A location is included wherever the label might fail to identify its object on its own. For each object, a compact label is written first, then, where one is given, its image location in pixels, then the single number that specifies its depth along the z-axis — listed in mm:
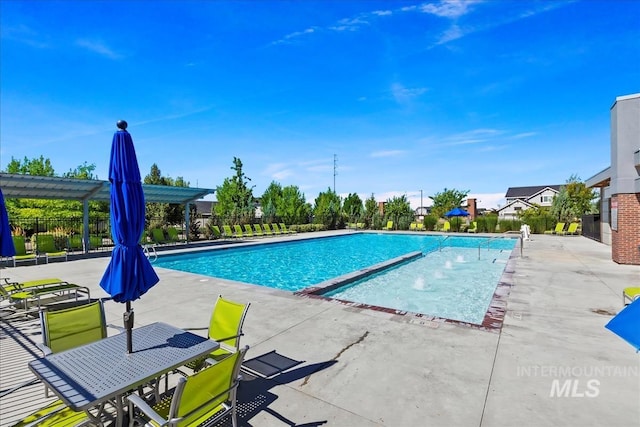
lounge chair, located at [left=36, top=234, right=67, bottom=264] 11984
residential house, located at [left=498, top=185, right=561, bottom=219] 53656
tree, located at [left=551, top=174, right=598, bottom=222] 23672
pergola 11391
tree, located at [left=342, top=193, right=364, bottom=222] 34434
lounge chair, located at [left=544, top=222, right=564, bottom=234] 21453
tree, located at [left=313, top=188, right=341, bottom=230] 28984
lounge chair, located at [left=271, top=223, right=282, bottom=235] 23481
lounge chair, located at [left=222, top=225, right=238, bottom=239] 20844
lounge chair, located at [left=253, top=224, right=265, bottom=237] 21975
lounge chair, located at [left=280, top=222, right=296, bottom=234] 23922
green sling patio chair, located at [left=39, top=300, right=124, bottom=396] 2987
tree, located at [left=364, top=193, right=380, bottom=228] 28828
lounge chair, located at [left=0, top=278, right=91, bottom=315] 5566
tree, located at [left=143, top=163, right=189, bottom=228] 20531
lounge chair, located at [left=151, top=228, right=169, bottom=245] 16469
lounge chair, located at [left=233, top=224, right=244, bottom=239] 20875
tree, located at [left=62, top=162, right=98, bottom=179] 34325
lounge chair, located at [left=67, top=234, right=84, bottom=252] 13922
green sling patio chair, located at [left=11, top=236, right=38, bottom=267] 10906
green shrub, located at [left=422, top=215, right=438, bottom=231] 26031
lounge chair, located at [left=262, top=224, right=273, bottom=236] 22791
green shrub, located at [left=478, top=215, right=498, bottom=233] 24062
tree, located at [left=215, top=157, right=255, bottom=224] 26969
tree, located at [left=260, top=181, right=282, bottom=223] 25892
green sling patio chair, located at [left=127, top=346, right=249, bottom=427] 1885
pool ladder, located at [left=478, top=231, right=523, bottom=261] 19438
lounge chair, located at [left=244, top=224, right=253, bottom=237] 21359
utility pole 45688
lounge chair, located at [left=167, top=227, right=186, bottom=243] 17000
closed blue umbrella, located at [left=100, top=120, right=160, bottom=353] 2727
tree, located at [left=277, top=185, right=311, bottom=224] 27391
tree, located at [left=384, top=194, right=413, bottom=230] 27766
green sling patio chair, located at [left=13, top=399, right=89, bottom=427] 2123
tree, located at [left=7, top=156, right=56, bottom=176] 32094
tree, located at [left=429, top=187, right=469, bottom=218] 33938
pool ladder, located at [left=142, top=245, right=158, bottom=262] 12786
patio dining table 2009
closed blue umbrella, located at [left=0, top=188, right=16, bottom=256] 4621
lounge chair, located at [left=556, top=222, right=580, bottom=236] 20969
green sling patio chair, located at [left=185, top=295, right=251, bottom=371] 3111
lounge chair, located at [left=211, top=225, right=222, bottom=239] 19938
